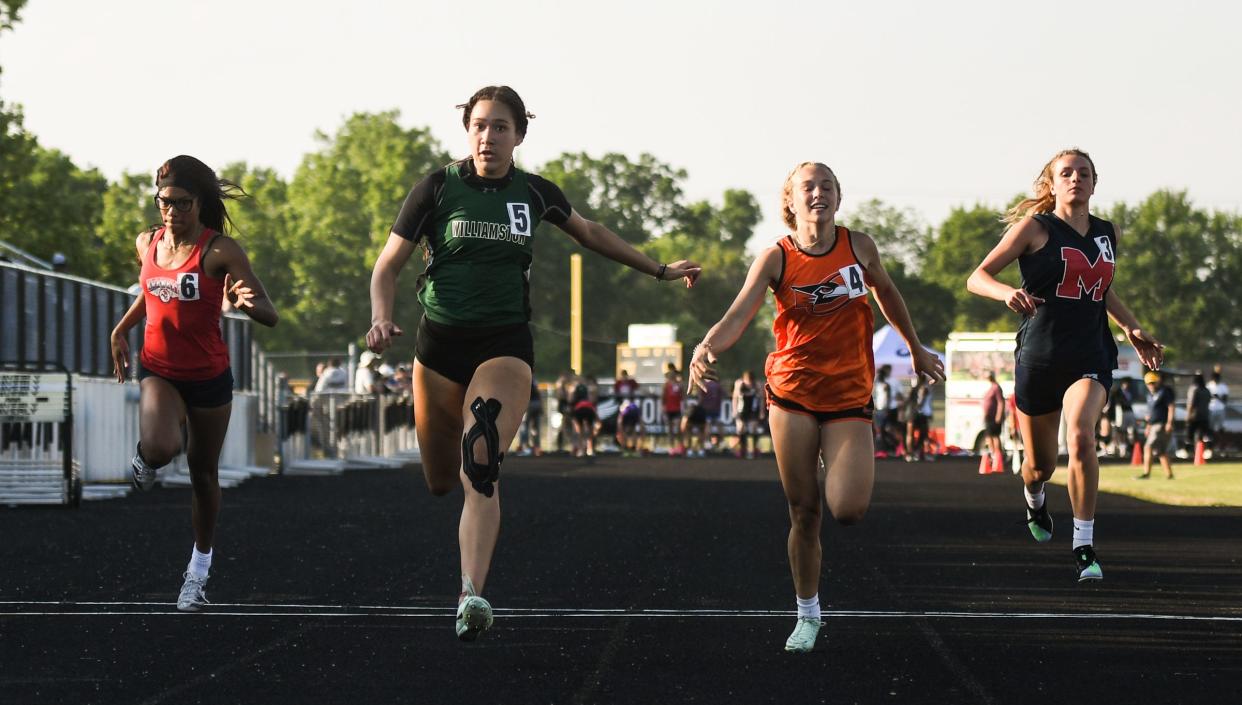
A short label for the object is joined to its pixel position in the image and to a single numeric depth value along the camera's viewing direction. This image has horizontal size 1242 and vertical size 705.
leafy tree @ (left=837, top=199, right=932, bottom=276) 143.88
